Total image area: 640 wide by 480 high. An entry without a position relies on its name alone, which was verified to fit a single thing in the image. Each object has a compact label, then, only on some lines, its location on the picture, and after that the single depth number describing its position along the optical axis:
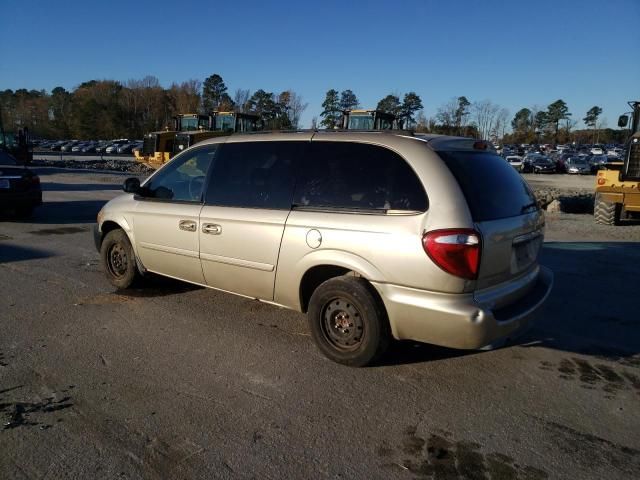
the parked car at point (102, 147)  66.18
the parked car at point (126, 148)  62.91
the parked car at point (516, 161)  41.90
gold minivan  3.27
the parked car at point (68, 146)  70.46
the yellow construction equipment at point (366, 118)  21.48
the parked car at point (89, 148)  66.70
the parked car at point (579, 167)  39.25
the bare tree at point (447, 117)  70.19
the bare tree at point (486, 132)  88.41
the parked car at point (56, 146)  71.12
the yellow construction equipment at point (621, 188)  11.69
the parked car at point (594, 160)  40.63
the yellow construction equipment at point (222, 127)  22.35
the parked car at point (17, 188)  10.30
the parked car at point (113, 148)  63.81
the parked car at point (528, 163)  41.00
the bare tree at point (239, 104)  85.56
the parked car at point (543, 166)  39.84
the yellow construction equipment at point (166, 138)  24.42
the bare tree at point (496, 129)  93.49
